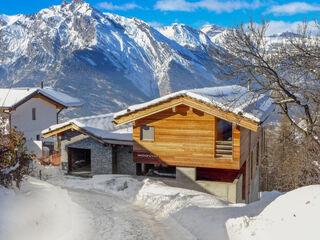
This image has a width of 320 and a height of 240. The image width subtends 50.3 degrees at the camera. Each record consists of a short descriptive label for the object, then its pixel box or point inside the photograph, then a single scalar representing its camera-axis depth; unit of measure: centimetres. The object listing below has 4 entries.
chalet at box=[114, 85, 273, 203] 1719
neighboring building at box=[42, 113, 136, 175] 2080
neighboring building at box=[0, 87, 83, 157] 3183
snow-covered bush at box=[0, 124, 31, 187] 1248
